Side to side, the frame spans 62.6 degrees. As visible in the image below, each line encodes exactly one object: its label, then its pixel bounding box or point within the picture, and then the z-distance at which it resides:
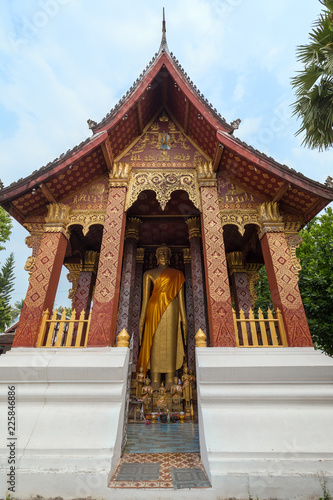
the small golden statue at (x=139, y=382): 6.19
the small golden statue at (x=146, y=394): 5.72
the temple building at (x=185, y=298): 3.20
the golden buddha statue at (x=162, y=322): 6.85
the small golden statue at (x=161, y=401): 5.65
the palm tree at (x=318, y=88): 5.82
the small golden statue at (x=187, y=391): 5.79
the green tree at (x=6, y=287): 16.41
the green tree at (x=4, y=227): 14.45
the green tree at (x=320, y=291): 9.66
